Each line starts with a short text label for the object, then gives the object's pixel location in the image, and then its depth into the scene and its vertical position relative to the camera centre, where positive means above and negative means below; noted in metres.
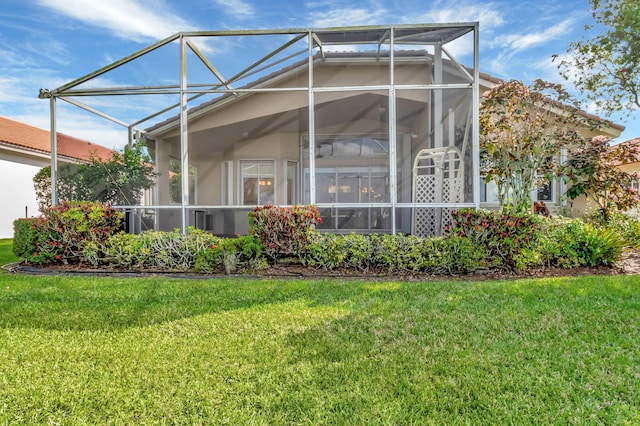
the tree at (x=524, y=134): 7.28 +1.54
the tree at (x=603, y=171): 7.83 +0.76
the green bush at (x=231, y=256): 6.48 -0.78
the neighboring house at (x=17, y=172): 14.90 +1.80
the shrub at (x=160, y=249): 6.71 -0.67
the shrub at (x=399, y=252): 6.28 -0.73
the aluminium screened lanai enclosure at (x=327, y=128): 7.36 +2.19
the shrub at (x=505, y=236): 6.24 -0.47
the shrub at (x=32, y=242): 6.96 -0.53
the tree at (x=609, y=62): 9.48 +4.09
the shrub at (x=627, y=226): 8.04 -0.44
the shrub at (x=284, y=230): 6.51 -0.33
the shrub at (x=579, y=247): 6.41 -0.69
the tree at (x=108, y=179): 7.98 +0.75
